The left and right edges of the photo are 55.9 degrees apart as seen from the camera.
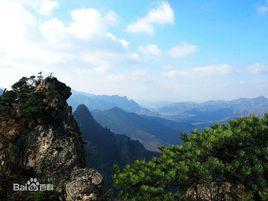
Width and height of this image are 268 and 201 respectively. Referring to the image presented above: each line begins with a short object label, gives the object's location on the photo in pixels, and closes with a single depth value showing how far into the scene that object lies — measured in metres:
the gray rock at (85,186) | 19.59
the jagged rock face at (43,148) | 23.43
